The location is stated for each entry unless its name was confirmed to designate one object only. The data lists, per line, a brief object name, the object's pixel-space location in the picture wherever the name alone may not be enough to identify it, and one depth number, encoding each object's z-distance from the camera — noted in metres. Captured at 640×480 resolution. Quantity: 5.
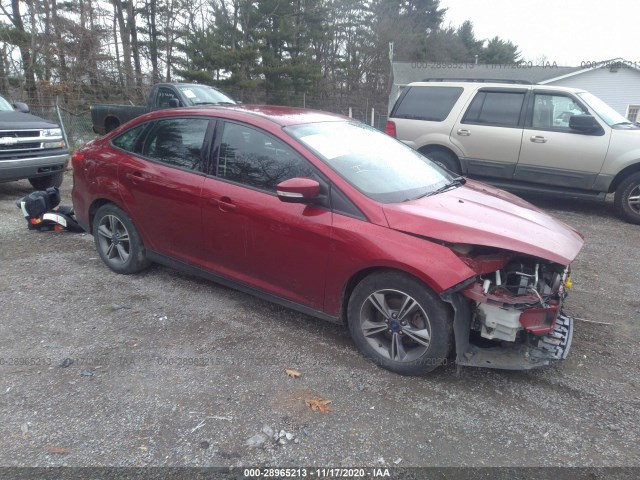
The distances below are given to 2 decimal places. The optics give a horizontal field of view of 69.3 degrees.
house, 26.23
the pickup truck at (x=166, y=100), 10.48
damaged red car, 2.84
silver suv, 6.87
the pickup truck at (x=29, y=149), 6.99
